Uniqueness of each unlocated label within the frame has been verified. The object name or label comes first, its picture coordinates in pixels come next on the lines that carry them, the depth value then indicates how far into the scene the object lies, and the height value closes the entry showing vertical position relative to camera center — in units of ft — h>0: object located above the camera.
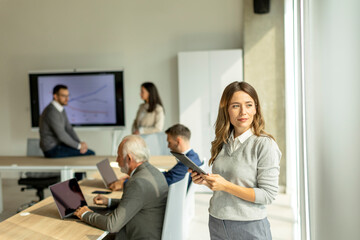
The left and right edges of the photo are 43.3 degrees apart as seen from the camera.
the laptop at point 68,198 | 10.06 -2.03
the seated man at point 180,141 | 13.66 -1.07
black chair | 18.63 -2.83
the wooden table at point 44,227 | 8.98 -2.46
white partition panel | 23.21 +0.97
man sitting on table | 18.38 -0.95
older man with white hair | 9.17 -1.98
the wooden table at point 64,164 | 16.70 -2.06
